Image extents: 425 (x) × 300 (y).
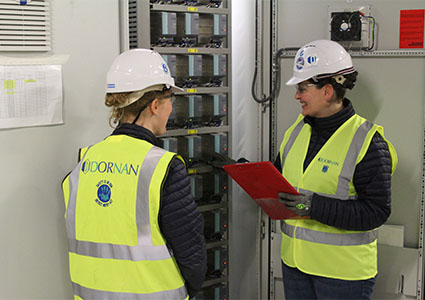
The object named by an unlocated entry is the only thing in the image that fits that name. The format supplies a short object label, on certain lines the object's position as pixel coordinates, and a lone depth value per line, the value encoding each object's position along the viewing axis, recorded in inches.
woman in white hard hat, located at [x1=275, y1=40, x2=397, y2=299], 99.7
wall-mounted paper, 95.1
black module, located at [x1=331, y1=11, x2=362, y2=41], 130.9
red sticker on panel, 127.5
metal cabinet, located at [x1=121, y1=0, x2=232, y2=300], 123.3
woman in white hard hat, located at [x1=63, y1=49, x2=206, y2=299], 76.9
